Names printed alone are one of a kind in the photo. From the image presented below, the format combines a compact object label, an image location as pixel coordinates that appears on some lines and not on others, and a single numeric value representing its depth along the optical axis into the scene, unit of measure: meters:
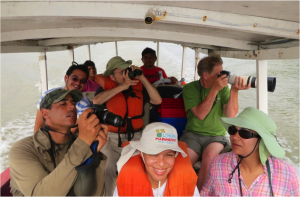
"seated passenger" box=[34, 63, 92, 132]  2.21
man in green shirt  1.99
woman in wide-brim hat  1.30
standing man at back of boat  3.63
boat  1.43
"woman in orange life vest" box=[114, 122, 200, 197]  1.40
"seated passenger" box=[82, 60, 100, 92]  3.17
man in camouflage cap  1.12
